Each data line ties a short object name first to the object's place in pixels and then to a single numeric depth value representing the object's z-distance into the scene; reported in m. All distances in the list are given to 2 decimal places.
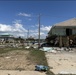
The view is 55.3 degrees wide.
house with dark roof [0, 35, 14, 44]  39.56
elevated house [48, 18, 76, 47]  14.24
